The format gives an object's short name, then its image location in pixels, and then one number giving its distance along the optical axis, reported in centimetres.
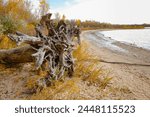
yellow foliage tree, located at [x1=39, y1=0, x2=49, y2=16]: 2031
